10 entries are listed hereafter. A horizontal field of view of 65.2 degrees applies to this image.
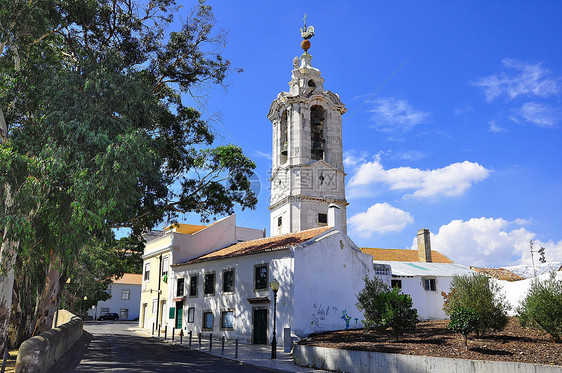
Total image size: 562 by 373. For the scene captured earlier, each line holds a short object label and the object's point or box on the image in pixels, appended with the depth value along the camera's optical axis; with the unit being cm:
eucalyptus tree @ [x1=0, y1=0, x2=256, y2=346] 1382
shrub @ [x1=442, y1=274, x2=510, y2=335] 1491
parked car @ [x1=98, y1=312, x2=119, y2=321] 6217
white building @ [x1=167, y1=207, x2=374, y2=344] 2417
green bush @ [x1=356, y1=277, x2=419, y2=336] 1686
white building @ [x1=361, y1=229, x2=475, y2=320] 3466
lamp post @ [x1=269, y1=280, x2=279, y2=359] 1774
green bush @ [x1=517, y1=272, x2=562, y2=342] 1302
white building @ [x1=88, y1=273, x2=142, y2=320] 6494
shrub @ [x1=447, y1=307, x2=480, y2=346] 1339
